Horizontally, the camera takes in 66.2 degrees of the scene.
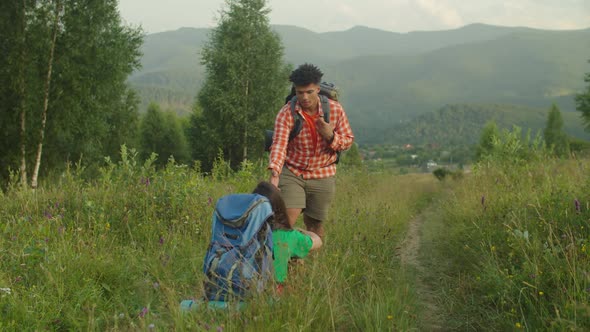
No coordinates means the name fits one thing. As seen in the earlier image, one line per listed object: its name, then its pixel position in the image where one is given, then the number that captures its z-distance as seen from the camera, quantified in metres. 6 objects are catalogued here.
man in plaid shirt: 4.48
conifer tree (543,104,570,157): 57.91
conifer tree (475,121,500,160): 48.63
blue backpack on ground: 3.25
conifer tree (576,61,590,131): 33.78
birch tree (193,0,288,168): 25.66
